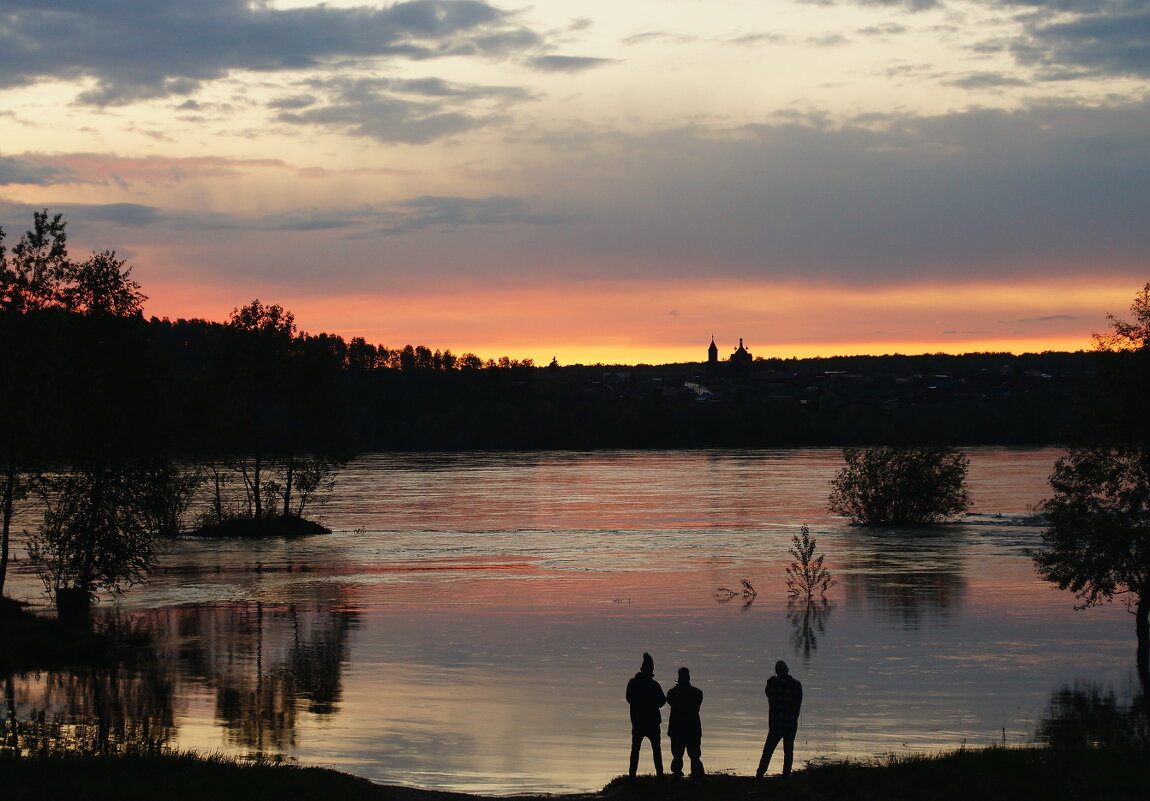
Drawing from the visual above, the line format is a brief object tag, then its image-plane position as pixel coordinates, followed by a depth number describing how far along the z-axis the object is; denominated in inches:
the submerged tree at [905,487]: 3570.4
